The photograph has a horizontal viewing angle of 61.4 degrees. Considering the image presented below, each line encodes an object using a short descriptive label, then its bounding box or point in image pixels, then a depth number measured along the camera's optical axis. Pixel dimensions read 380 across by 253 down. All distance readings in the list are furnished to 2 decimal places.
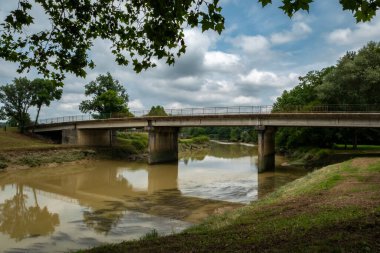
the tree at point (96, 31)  7.34
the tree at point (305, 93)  56.27
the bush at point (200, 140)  95.39
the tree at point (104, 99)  71.38
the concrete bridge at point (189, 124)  34.44
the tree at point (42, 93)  63.47
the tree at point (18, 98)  63.16
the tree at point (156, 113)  49.65
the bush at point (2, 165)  36.58
